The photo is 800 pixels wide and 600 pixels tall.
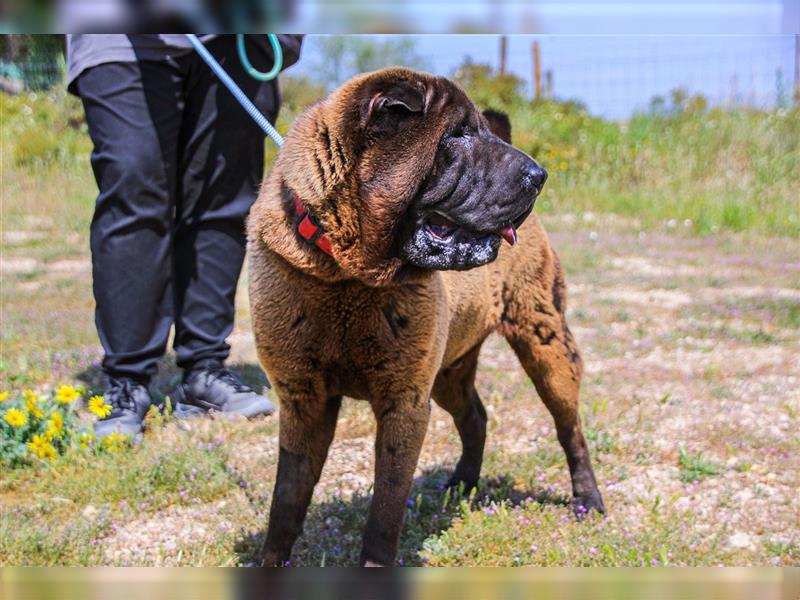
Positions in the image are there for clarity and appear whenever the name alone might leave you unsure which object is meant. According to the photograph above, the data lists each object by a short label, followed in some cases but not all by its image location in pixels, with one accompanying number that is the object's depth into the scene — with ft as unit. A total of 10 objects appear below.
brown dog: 7.10
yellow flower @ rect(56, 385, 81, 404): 11.51
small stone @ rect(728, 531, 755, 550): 9.68
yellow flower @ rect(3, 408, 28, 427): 11.05
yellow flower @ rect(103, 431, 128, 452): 11.31
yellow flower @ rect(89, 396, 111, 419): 11.43
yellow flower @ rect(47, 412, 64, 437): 11.12
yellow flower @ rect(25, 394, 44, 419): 11.36
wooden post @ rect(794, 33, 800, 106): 38.41
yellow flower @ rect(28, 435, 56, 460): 10.85
